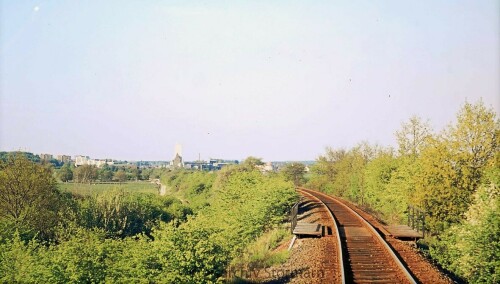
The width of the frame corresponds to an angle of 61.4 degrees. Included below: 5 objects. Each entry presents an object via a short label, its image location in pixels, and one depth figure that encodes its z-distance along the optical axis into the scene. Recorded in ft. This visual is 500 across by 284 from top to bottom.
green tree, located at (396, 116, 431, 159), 129.48
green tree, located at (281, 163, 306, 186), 307.58
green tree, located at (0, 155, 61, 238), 121.90
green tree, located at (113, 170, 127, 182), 486.43
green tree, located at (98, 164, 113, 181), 472.15
